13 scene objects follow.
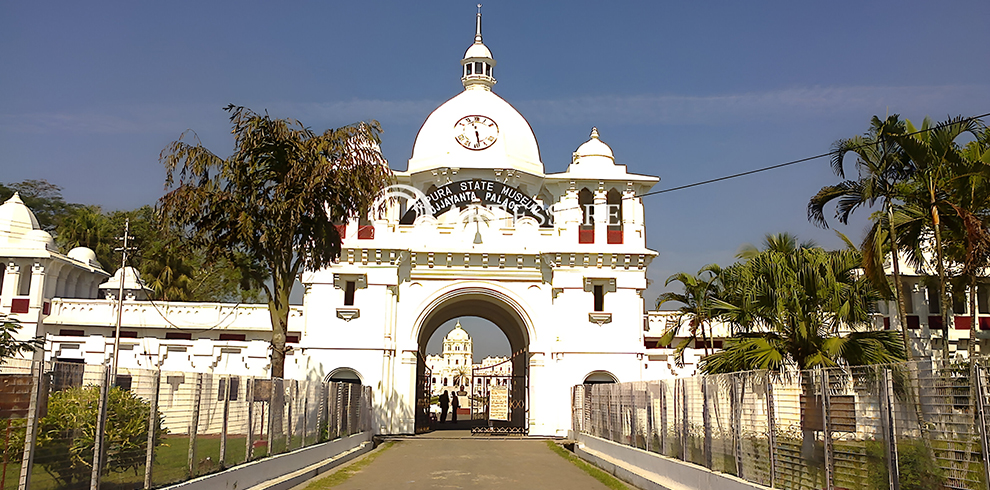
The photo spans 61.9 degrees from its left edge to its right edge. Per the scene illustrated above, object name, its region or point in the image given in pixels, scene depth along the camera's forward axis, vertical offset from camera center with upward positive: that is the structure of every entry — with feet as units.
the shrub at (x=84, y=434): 27.94 -1.97
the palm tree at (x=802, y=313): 56.39 +5.19
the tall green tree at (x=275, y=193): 62.28 +14.35
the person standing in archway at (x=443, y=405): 129.59 -3.51
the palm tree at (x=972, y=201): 54.54 +13.05
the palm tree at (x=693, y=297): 87.41 +9.67
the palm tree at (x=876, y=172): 63.36 +16.74
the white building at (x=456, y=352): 456.45 +17.03
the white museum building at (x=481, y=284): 96.07 +11.60
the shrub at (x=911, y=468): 26.02 -2.64
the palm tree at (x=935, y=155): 59.00 +16.83
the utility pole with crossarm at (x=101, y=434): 30.04 -1.98
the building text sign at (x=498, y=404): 117.39 -2.94
